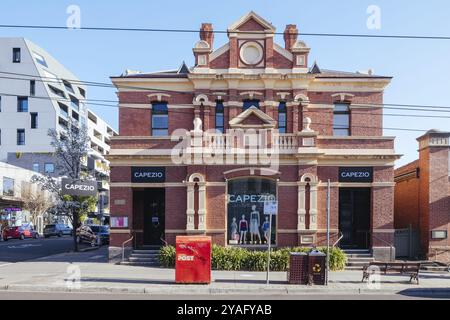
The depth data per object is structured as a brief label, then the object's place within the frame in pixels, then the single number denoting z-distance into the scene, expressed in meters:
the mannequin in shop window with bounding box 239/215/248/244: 20.94
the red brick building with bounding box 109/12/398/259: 20.61
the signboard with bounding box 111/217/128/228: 21.38
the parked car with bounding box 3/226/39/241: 40.72
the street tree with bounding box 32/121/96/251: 29.23
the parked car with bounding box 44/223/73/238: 48.78
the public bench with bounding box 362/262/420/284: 16.20
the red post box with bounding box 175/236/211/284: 15.16
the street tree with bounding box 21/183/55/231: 50.38
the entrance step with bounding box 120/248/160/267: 20.42
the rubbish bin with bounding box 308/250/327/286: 15.35
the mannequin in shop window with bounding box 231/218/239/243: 20.90
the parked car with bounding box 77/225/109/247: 32.92
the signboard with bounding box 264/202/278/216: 15.29
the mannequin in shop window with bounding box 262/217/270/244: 20.92
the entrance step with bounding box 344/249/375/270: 19.86
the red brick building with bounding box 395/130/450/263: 20.98
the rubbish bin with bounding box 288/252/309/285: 15.41
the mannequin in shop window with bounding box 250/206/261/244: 20.97
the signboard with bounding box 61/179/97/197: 18.80
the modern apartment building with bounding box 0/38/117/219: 65.69
